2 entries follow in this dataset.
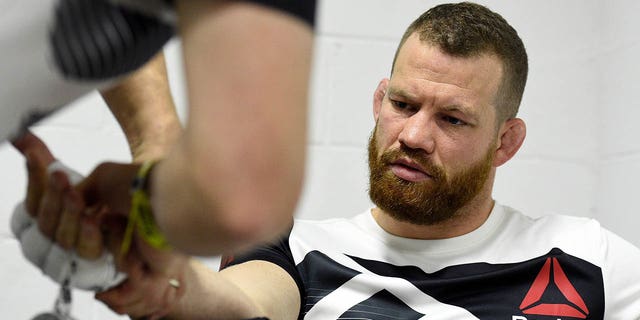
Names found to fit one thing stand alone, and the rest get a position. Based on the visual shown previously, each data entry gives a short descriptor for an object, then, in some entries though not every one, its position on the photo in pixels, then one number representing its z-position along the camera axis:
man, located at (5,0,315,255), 0.85
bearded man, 1.96
